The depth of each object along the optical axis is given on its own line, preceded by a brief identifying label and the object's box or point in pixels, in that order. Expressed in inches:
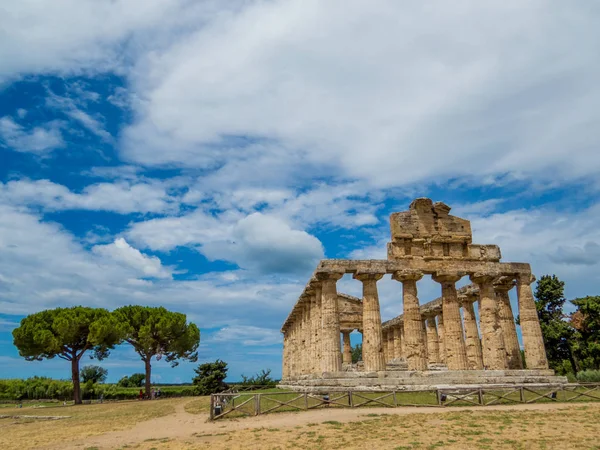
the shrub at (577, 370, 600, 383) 1288.1
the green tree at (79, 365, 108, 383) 2947.8
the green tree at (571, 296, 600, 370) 1549.0
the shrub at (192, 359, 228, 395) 1755.7
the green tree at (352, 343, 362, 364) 3309.5
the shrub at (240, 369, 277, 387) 1828.2
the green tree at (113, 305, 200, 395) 1877.5
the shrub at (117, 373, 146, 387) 2894.2
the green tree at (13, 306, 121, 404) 1632.6
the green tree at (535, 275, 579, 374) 1604.3
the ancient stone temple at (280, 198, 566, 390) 1005.8
